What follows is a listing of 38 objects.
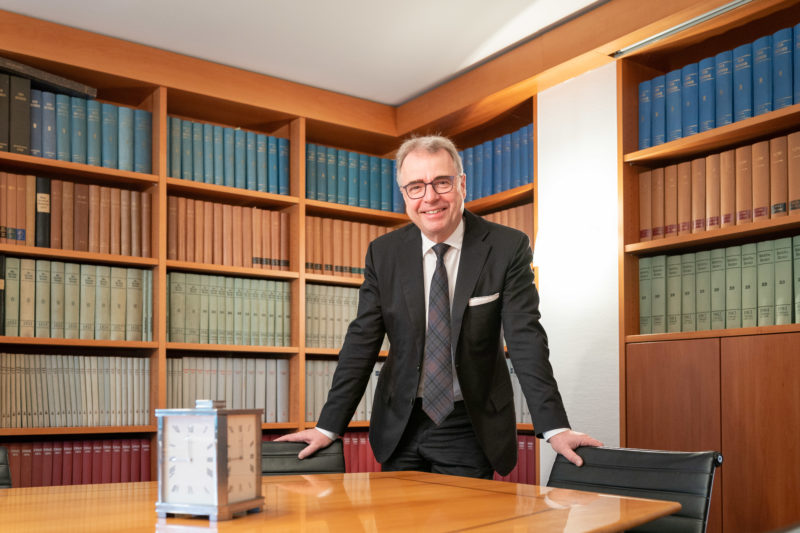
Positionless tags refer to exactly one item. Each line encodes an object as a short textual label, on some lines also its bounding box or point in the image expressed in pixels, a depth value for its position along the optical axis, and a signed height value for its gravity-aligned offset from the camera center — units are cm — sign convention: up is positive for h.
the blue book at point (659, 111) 319 +74
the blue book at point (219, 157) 385 +67
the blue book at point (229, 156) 387 +68
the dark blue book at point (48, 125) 338 +73
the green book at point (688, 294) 300 +1
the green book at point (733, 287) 285 +3
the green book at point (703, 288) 295 +3
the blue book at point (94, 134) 350 +71
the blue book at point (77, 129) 346 +73
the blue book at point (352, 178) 424 +63
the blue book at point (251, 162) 394 +66
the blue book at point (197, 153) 378 +68
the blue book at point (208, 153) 382 +68
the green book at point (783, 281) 270 +5
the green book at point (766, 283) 275 +4
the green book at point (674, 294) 307 +1
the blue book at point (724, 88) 294 +77
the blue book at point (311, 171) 411 +64
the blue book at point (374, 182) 432 +61
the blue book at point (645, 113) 326 +75
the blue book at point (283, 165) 406 +67
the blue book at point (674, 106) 312 +75
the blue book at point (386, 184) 435 +61
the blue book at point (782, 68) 275 +79
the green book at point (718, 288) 290 +3
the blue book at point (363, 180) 428 +62
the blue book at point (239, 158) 390 +67
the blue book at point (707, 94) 300 +76
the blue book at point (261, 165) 398 +65
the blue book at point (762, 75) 282 +78
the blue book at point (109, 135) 354 +72
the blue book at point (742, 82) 288 +78
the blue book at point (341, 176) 421 +63
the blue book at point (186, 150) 375 +68
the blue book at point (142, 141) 363 +70
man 204 -11
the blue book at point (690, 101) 306 +75
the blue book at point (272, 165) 402 +66
